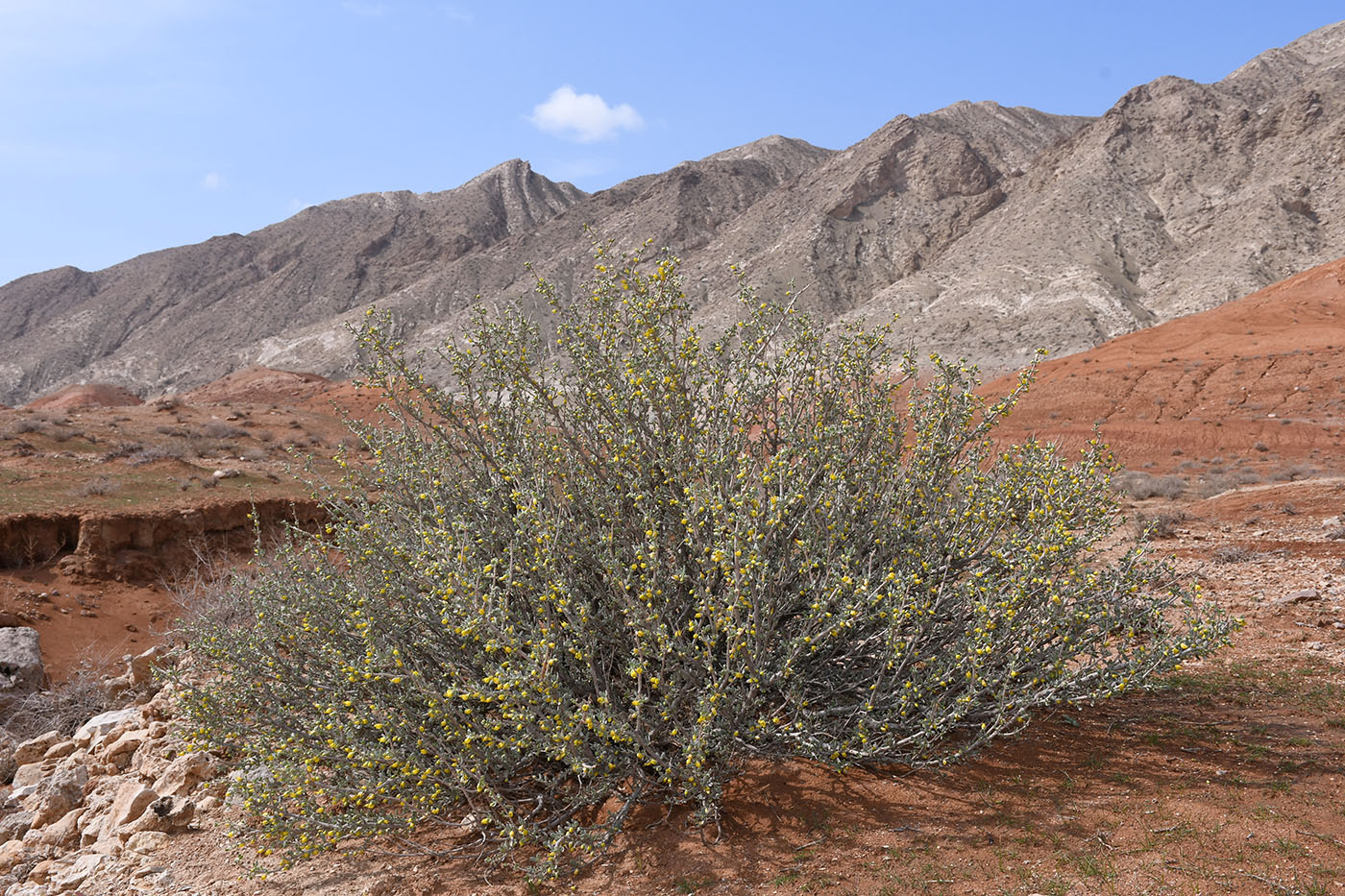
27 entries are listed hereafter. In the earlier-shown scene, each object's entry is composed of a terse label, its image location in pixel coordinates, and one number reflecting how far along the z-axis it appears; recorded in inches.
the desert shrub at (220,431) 916.4
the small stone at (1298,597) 290.7
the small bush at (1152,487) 625.6
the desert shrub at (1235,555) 367.2
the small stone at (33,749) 262.8
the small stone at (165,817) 187.0
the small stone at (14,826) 211.0
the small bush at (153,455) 641.2
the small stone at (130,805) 193.0
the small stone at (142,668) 306.5
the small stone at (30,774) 245.1
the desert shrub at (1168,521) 455.2
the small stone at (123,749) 236.1
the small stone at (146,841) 179.9
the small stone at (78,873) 175.6
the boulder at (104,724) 255.8
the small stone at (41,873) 183.6
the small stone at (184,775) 202.4
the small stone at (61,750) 261.3
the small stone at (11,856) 192.4
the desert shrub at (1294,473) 658.8
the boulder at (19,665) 317.8
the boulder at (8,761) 259.9
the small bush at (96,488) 525.9
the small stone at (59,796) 212.7
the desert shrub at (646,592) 139.0
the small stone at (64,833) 202.7
